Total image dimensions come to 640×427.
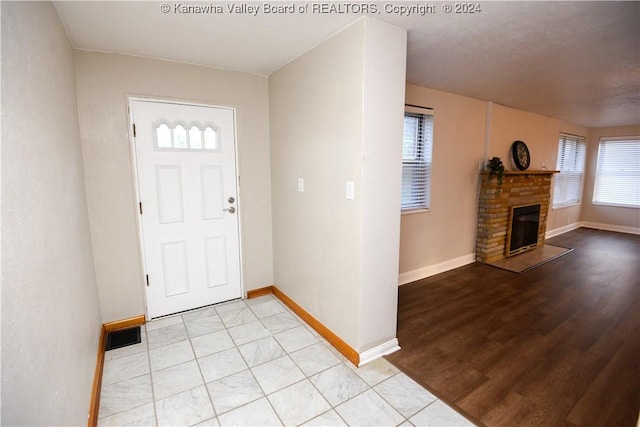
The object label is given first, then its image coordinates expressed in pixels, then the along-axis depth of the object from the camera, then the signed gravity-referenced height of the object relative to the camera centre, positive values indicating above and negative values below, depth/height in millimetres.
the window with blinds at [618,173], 6344 -41
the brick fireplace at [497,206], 4262 -504
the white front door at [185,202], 2650 -282
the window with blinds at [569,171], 6172 +3
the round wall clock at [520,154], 4746 +270
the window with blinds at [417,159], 3531 +147
